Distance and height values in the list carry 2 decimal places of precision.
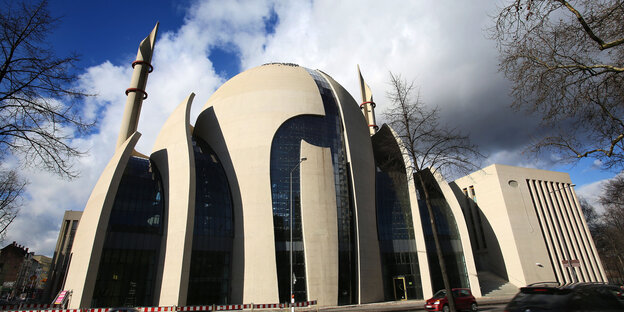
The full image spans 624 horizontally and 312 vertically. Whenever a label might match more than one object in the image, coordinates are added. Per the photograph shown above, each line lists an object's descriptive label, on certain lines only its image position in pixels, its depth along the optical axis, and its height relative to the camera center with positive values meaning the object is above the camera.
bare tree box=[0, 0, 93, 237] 7.53 +5.00
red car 18.70 -1.77
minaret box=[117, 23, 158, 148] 30.75 +19.45
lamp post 25.54 +5.33
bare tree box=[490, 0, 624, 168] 6.96 +4.70
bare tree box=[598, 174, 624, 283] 24.54 +4.33
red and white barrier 15.59 -1.54
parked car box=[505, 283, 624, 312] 6.72 -0.72
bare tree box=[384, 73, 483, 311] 14.95 +5.96
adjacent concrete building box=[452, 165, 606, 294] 35.22 +4.75
